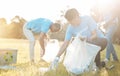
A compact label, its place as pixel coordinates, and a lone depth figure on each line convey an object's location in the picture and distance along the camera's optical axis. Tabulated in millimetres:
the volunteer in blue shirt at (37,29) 6455
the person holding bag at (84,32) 5012
